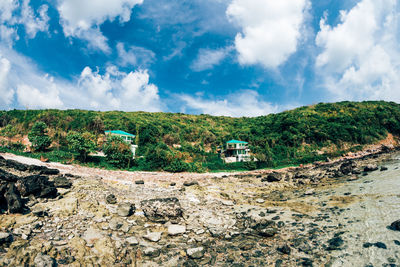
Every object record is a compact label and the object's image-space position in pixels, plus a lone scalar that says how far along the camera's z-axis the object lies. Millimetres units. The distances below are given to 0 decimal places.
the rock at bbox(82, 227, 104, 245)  5973
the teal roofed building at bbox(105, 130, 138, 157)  37312
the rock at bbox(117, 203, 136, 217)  8102
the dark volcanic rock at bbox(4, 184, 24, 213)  6348
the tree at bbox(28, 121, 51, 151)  27359
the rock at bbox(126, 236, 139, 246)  6285
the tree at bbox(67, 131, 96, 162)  24609
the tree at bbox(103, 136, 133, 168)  25297
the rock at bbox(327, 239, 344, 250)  5883
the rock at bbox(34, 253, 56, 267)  4480
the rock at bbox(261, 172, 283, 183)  17672
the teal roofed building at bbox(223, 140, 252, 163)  39972
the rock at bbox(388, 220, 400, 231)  6237
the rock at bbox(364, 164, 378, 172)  16484
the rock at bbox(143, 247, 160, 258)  5895
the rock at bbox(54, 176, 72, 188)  9852
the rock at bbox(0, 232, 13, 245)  4879
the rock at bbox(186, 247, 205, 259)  5869
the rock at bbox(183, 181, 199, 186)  15602
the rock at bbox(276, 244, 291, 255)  5871
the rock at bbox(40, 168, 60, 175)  13017
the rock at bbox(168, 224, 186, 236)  7125
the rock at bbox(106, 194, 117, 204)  9101
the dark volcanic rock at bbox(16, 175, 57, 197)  7758
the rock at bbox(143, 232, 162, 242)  6634
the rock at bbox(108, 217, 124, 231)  7064
